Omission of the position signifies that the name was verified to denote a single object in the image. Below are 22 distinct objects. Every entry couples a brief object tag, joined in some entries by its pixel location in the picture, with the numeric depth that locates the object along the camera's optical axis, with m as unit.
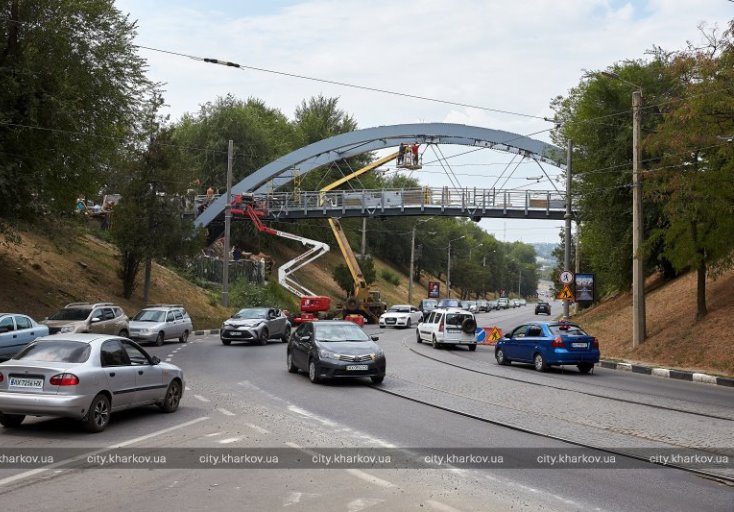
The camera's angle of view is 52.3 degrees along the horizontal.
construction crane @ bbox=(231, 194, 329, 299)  55.09
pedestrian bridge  49.31
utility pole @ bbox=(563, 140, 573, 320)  33.56
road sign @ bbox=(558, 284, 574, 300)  31.66
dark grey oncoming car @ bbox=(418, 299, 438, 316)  60.19
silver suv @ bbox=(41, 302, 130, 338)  24.06
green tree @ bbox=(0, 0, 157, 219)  25.78
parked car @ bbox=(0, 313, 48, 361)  18.56
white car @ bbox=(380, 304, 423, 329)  49.34
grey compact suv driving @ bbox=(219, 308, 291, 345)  29.81
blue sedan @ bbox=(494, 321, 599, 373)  21.77
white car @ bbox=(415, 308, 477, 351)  31.58
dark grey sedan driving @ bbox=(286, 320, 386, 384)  16.59
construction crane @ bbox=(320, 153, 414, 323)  52.00
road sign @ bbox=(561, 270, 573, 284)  31.19
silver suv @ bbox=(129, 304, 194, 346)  28.38
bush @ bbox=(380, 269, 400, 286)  91.94
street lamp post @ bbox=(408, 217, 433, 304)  73.12
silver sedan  9.91
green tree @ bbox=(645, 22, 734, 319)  19.31
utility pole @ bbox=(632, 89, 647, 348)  25.20
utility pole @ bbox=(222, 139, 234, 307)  43.68
